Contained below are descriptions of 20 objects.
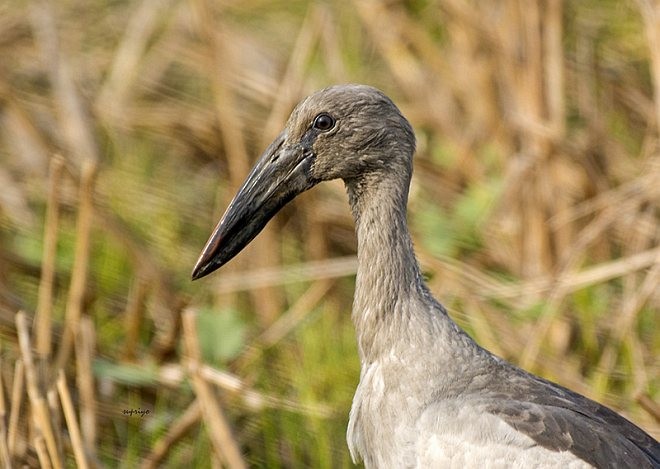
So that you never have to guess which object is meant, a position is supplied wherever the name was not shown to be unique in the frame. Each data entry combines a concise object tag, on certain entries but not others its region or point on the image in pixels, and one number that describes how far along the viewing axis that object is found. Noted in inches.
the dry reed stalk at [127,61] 579.5
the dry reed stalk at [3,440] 320.8
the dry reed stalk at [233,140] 482.6
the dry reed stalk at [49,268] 371.9
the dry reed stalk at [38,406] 316.8
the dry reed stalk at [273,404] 387.9
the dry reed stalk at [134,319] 427.5
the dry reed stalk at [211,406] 340.8
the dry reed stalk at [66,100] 529.0
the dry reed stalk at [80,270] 379.2
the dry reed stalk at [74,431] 322.7
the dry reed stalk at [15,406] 324.5
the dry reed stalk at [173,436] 359.3
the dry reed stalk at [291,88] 504.1
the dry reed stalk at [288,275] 468.8
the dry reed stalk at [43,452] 314.7
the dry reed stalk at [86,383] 372.2
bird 286.7
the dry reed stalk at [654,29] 439.5
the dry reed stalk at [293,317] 451.8
